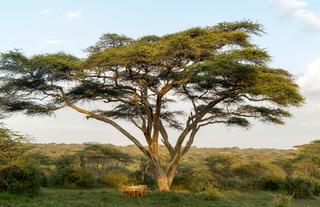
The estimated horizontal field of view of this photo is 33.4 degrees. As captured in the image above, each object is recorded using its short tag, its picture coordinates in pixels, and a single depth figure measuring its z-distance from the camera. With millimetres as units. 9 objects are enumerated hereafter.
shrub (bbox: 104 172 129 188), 28219
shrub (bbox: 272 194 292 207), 15665
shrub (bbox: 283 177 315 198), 24250
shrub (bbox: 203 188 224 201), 19391
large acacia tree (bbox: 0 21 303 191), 20516
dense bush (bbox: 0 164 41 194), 17781
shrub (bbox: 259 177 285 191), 27375
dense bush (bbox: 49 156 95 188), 27234
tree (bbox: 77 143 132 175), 33312
